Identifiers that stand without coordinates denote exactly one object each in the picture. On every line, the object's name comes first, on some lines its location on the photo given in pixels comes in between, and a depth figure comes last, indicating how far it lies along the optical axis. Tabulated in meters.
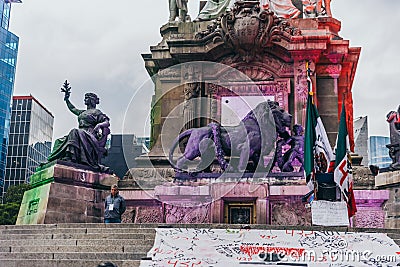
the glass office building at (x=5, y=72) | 72.38
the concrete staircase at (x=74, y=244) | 12.91
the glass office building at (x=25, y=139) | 72.56
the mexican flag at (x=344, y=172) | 15.95
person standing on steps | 16.19
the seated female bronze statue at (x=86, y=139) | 20.27
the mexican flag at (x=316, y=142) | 16.78
